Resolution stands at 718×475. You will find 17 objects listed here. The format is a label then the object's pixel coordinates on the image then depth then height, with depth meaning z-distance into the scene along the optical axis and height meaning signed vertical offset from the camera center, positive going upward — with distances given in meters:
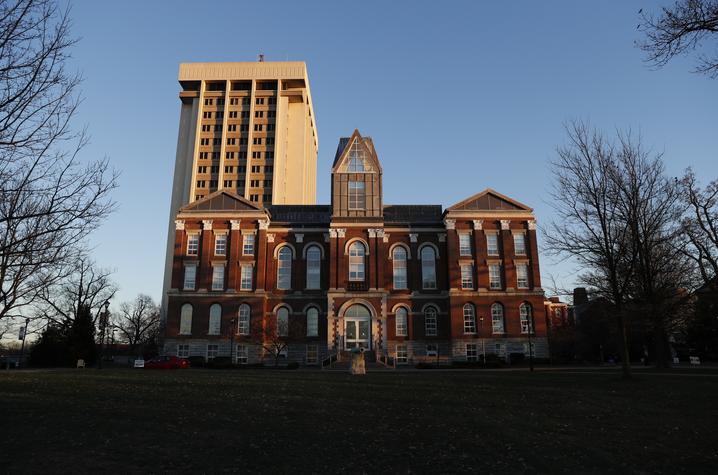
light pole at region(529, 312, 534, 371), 49.34 +3.59
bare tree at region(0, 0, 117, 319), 10.16 +4.91
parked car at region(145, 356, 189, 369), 40.78 -0.11
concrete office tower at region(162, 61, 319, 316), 87.50 +40.22
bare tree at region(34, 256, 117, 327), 51.16 +7.31
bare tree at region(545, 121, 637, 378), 26.03 +6.39
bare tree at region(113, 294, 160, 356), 82.38 +6.89
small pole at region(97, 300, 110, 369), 42.84 +3.79
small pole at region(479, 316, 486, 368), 49.09 +1.78
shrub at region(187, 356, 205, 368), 45.03 -0.05
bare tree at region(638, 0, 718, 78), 9.97 +6.52
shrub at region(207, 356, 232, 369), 42.47 -0.07
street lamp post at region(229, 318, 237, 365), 46.84 +2.10
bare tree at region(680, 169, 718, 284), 32.01 +8.16
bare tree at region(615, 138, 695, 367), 27.45 +5.79
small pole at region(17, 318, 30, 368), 46.21 +2.68
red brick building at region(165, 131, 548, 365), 49.34 +8.07
